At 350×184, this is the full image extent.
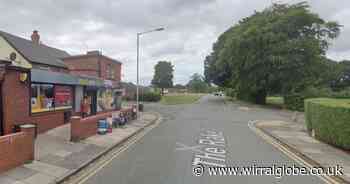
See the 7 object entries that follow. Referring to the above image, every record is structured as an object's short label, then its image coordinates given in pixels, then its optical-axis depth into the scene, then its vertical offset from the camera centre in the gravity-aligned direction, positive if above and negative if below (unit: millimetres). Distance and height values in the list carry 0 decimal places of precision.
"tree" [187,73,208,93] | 141512 +6155
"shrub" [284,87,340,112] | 27188 -290
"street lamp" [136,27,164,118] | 17264 +5086
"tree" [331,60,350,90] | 75062 +4432
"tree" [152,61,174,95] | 77500 +6906
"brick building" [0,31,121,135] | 9250 +305
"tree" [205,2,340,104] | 27688 +5953
